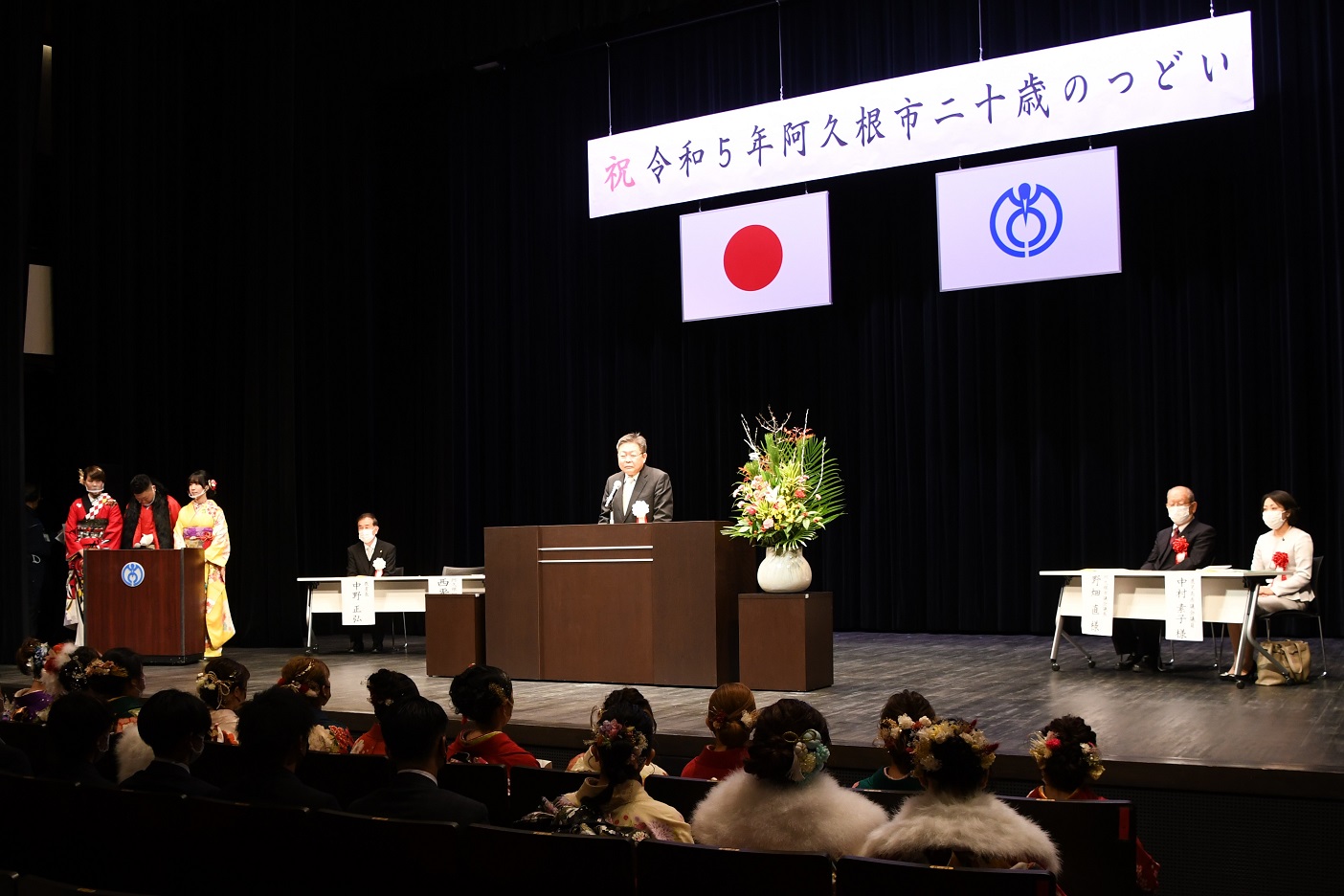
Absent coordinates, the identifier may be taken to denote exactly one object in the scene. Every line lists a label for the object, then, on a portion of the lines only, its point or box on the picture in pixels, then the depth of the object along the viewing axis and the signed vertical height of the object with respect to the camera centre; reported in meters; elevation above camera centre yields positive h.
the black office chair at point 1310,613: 6.43 -0.70
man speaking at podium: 6.95 +0.00
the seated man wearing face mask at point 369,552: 9.33 -0.46
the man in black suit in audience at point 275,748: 2.71 -0.58
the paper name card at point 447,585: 7.67 -0.59
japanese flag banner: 9.33 +1.78
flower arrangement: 6.25 -0.07
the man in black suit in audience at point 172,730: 2.87 -0.56
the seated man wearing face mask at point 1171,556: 6.74 -0.42
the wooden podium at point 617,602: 6.35 -0.61
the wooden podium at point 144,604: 8.69 -0.76
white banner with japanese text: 7.77 +2.59
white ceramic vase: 6.27 -0.44
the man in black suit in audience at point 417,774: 2.50 -0.61
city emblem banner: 8.16 +1.79
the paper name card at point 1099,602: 6.55 -0.65
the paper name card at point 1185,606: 6.14 -0.63
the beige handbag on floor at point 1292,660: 6.05 -0.89
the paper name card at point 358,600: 8.80 -0.77
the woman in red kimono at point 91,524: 9.10 -0.20
